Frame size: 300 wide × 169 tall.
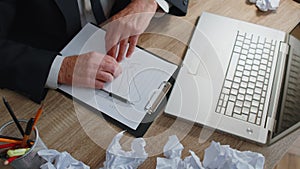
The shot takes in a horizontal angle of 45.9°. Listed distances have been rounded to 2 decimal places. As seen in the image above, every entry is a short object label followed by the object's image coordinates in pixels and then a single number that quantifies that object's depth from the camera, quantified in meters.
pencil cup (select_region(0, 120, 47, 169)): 0.64
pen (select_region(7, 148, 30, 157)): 0.61
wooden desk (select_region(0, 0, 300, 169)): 0.74
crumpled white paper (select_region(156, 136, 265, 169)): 0.70
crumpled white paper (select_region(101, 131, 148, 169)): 0.70
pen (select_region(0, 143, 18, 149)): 0.64
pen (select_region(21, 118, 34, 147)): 0.64
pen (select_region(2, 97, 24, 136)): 0.65
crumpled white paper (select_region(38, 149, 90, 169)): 0.69
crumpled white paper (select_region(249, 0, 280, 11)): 1.03
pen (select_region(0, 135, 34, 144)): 0.65
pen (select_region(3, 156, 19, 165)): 0.61
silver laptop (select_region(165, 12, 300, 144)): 0.77
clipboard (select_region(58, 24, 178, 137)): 0.77
